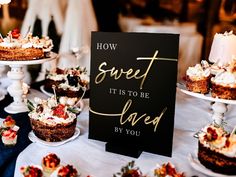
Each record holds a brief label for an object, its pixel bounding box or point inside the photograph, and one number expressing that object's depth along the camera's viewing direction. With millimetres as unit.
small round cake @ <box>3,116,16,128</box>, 1119
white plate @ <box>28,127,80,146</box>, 1037
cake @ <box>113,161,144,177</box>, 807
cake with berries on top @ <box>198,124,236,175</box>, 857
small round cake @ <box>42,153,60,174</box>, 841
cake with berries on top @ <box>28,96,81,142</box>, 1038
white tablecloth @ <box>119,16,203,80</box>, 3850
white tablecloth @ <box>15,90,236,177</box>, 921
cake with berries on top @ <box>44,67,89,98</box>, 1368
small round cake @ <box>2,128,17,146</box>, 1032
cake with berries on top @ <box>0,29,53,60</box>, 1377
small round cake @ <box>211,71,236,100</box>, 1079
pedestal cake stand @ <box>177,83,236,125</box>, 1156
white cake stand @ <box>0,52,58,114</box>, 1383
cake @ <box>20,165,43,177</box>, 811
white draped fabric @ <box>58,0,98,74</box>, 2348
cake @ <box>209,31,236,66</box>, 1285
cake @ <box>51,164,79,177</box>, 805
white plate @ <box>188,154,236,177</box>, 865
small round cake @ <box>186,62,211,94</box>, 1170
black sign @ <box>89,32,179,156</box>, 951
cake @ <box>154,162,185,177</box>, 813
